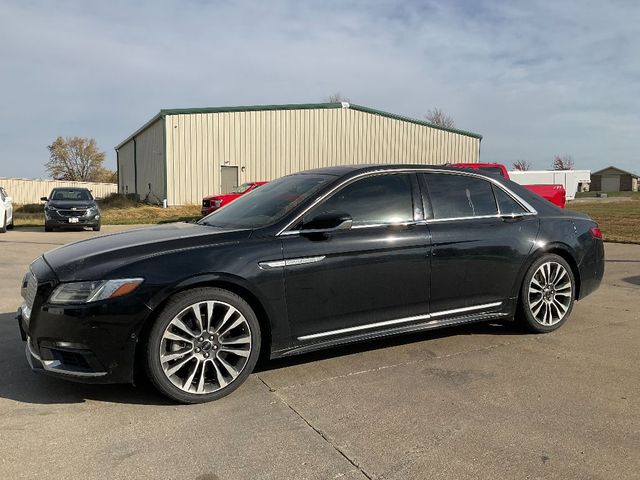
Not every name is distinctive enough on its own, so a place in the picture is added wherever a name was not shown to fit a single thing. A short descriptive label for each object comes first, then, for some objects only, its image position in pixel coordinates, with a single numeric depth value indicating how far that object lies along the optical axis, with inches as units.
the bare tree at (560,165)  4131.4
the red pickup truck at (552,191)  516.1
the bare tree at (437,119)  2891.2
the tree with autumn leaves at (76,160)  3213.6
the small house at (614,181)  4204.5
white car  595.9
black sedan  127.6
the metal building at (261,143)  1023.6
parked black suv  637.3
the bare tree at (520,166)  3981.1
